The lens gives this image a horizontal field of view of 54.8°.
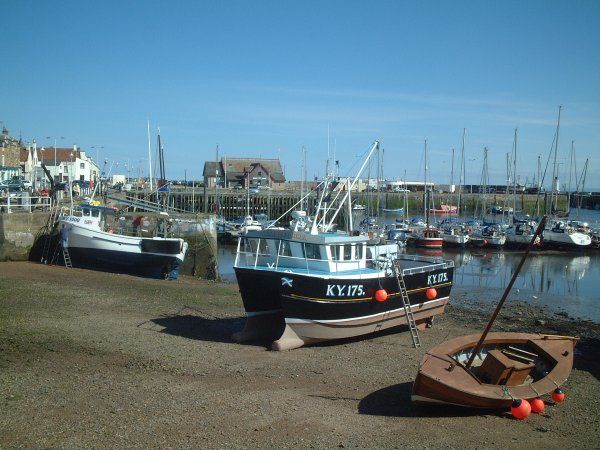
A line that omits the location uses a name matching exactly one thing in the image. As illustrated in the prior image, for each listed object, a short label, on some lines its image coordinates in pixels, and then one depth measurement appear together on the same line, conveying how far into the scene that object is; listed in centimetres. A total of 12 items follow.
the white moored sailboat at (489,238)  4778
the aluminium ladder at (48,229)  2716
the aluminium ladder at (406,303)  1543
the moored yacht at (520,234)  4884
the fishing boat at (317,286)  1445
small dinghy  1000
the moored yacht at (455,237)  4819
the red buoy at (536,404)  1029
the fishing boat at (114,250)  2611
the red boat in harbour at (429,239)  4691
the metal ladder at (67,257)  2608
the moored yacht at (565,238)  4757
